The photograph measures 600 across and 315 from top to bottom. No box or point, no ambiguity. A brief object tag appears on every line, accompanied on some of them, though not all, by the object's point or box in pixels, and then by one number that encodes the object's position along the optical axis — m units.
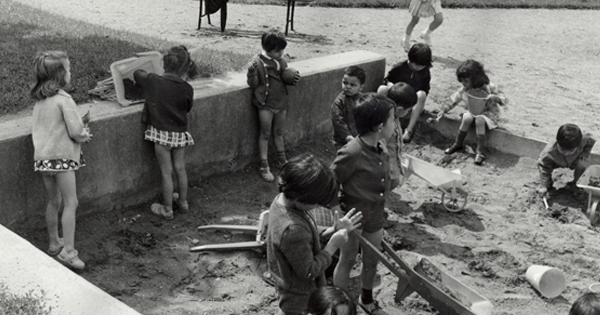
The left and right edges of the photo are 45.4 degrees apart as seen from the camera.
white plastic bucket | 5.12
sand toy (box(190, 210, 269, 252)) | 5.30
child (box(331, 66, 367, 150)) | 5.99
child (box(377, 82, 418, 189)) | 5.50
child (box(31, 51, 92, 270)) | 4.73
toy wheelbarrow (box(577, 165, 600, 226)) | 6.30
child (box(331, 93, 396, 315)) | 4.47
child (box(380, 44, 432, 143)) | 7.47
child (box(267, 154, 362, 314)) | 3.49
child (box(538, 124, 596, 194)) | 6.57
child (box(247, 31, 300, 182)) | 6.48
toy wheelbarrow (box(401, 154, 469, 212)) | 6.36
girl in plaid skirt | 5.67
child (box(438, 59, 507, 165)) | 7.55
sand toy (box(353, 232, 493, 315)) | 4.40
